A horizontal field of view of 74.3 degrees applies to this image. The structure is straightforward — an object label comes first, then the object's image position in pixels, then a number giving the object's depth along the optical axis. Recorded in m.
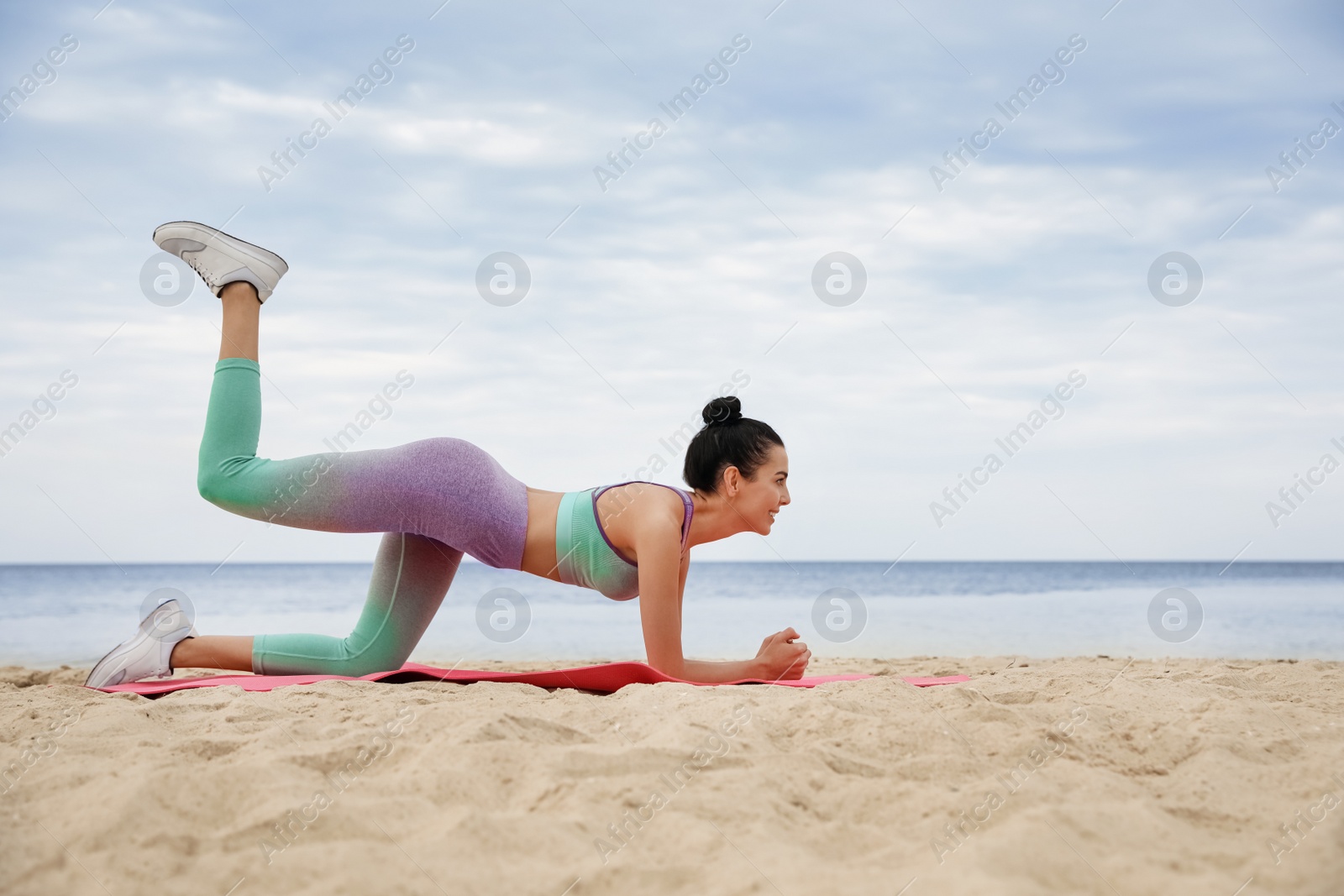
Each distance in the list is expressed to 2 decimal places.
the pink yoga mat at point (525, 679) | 2.72
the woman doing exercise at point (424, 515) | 2.75
